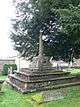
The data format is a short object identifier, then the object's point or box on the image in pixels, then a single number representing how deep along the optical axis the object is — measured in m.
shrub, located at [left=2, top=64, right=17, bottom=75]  14.37
